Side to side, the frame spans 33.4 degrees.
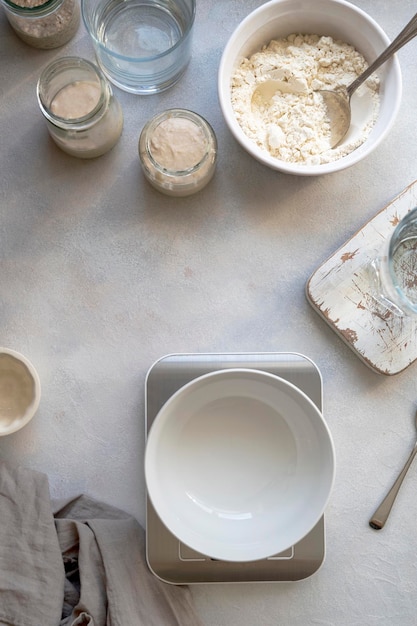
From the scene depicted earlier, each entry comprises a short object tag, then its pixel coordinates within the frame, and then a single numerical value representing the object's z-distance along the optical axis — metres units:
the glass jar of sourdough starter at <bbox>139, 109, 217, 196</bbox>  0.99
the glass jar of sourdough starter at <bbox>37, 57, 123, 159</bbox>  0.97
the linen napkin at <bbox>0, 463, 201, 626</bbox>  0.96
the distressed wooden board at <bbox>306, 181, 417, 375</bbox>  1.02
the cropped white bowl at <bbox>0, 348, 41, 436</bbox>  1.00
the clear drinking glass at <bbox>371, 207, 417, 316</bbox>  0.99
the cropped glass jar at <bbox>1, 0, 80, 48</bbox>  0.98
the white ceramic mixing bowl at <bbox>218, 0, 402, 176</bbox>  0.96
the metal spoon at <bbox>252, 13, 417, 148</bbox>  1.01
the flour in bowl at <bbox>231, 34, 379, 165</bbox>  1.00
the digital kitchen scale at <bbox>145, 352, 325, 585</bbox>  0.99
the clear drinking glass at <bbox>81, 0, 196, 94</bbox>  1.03
